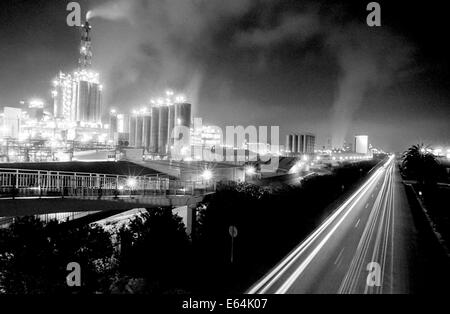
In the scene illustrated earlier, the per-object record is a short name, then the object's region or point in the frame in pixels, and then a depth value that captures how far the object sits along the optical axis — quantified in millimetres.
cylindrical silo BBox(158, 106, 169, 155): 64250
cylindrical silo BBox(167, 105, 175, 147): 63862
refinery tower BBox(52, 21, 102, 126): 71625
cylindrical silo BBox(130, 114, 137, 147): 75250
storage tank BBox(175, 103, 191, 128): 63562
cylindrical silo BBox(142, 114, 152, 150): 70562
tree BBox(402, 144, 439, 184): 41084
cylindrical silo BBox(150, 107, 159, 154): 66812
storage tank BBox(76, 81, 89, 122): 71000
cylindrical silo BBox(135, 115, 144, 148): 73688
